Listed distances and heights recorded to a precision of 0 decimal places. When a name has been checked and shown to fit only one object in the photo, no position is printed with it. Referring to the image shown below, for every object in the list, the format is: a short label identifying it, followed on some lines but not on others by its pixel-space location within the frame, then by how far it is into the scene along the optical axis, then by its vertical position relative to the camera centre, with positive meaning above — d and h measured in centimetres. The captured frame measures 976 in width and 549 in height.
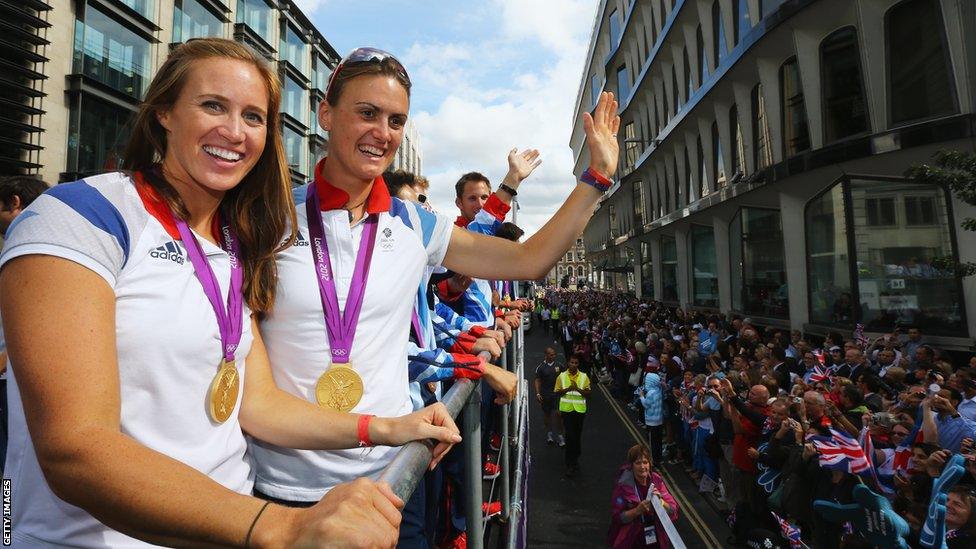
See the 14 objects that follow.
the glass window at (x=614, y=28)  3828 +2093
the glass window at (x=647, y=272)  3299 +221
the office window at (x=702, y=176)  2147 +543
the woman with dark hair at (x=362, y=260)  156 +17
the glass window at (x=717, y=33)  1833 +976
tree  729 +185
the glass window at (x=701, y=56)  2039 +995
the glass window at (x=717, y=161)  1948 +552
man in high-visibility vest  1095 -232
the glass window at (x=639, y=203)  3375 +687
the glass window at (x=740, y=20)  1563 +881
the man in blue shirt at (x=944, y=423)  530 -126
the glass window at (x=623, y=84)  3550 +1562
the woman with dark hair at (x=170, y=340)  79 -5
